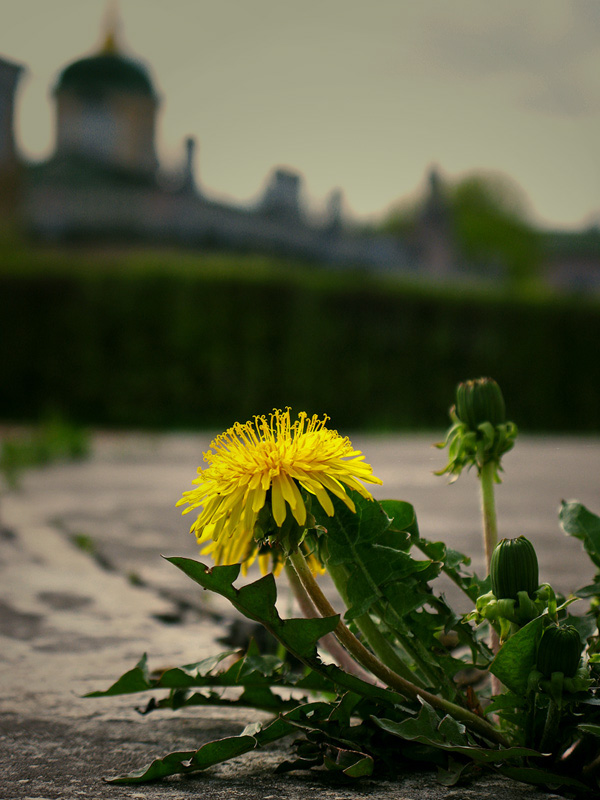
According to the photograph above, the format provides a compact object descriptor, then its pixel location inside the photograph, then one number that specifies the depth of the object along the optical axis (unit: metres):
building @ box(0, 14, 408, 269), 23.17
